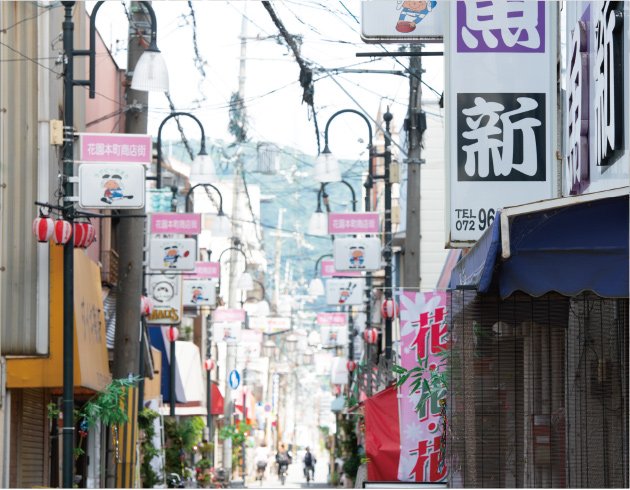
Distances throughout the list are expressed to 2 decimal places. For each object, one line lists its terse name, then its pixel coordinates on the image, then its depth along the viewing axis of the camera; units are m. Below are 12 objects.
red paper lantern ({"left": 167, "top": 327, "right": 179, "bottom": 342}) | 36.38
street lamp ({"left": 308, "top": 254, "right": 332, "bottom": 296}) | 49.91
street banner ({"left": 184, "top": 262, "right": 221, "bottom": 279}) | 36.84
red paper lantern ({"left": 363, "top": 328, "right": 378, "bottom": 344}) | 37.66
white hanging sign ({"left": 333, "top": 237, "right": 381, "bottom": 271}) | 31.62
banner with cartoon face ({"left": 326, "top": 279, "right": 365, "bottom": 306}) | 39.62
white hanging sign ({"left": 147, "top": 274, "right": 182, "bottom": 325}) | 31.22
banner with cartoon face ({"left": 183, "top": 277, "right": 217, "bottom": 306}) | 35.91
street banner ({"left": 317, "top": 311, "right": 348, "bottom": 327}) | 52.72
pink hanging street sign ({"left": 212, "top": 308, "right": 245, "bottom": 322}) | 47.56
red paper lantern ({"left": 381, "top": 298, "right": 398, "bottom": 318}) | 31.08
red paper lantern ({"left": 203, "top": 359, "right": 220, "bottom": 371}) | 50.66
